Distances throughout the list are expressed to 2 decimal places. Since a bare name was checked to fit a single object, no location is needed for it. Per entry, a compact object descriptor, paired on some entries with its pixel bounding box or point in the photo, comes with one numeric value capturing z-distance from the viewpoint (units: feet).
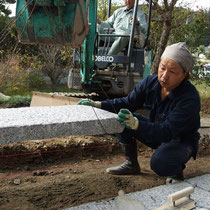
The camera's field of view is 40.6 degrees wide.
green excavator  8.46
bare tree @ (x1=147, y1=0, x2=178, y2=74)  25.41
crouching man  8.37
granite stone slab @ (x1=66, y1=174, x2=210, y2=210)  7.37
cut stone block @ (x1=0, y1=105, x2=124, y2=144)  6.98
